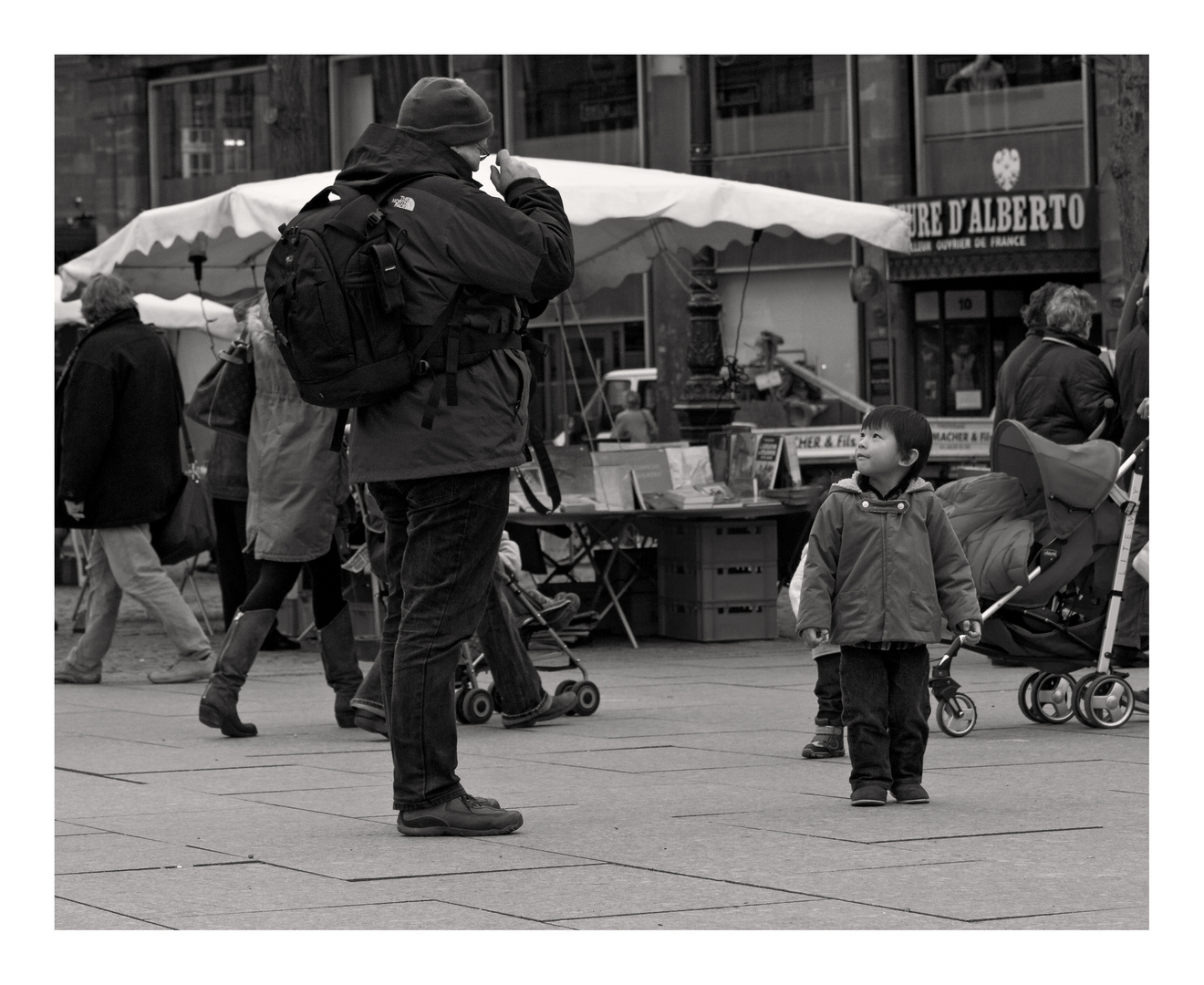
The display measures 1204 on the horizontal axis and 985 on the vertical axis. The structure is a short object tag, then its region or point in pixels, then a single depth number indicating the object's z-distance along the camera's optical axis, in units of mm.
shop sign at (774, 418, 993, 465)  18109
